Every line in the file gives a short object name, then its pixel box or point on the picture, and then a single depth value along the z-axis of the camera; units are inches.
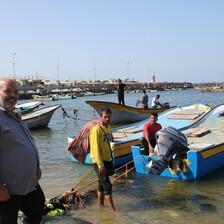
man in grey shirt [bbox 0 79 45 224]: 125.5
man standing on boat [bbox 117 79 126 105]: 751.7
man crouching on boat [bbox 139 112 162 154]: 315.3
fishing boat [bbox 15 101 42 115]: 917.9
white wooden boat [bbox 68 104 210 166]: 369.1
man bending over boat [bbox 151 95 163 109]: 830.5
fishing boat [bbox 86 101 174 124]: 785.0
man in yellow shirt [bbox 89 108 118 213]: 215.5
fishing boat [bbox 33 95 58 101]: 2804.1
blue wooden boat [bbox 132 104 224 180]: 300.5
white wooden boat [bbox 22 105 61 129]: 794.8
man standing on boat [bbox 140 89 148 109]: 804.6
